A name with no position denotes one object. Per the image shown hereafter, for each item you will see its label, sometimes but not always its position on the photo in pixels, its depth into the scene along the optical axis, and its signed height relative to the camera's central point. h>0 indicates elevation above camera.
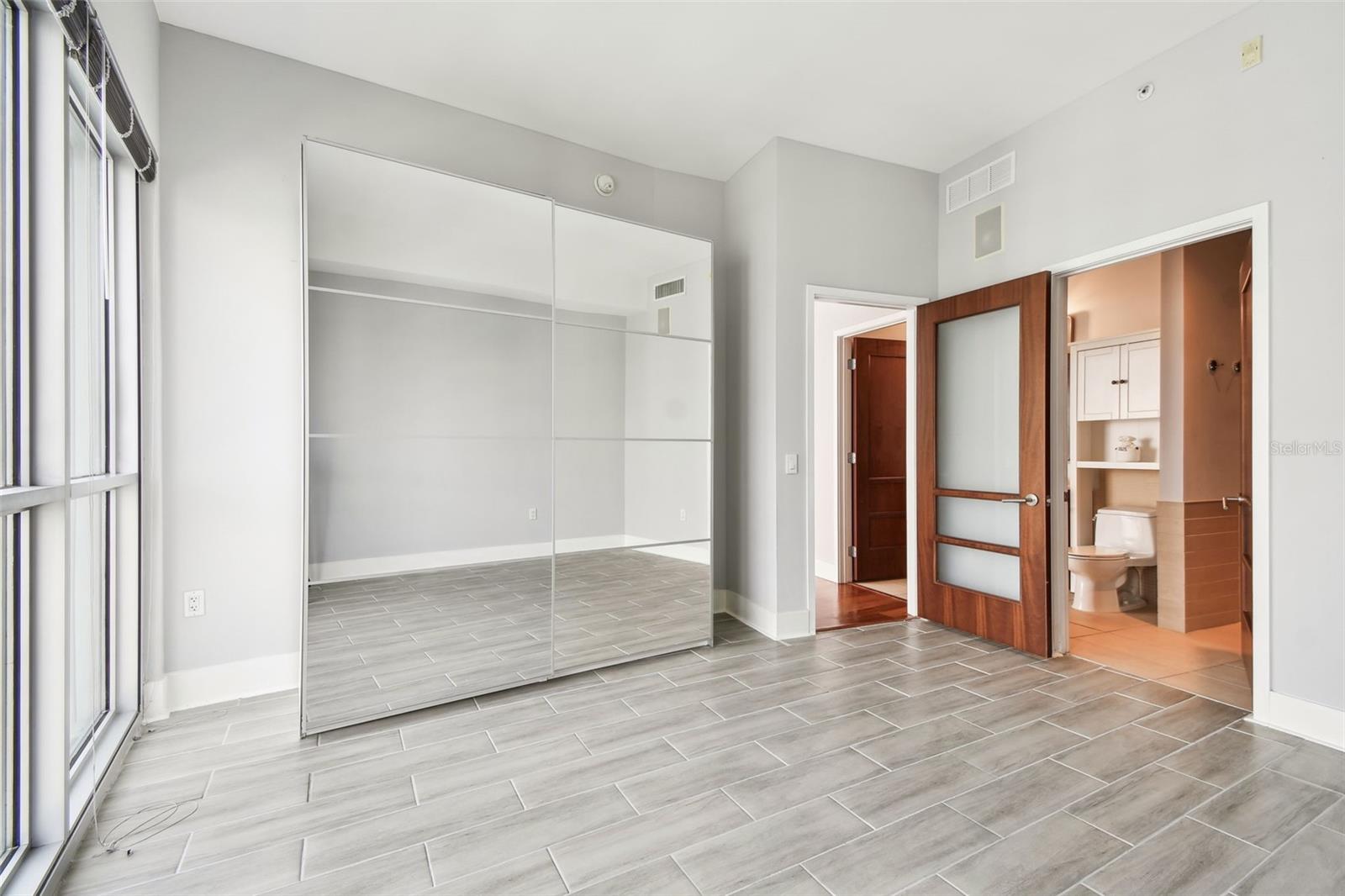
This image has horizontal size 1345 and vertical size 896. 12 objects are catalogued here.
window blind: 1.79 +1.29
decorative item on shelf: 5.05 -0.03
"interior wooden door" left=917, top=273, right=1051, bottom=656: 3.54 -0.11
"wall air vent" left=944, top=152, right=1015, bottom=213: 3.88 +1.82
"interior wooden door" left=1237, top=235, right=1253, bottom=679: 3.23 -0.22
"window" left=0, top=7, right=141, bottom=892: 1.59 -0.04
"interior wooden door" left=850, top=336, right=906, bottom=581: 5.43 -0.11
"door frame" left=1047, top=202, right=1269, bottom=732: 2.61 +0.12
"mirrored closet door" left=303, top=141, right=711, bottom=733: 2.67 +0.03
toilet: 4.43 -0.89
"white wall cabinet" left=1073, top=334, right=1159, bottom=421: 4.91 +0.58
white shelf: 4.84 -0.16
